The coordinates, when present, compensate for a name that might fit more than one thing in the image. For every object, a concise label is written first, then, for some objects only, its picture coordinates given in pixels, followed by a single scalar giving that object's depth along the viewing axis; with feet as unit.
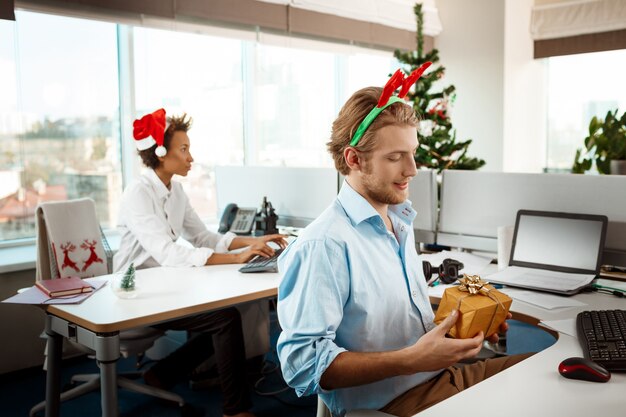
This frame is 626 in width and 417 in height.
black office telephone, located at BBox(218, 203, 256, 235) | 11.32
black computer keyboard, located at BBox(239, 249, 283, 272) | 8.77
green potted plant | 10.20
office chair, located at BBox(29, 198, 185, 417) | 8.88
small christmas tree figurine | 7.34
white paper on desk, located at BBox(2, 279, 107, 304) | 7.18
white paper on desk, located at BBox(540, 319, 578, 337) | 5.92
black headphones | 7.69
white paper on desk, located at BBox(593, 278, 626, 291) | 7.68
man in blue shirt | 4.53
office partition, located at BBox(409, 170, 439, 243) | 9.70
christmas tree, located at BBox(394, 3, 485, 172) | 13.03
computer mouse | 4.64
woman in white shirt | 8.84
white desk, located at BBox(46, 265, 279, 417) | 6.62
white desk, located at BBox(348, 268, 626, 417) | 4.16
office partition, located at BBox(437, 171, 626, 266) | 7.97
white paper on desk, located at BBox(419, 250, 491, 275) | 8.73
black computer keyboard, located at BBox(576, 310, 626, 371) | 4.92
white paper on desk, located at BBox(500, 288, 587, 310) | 6.92
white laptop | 7.77
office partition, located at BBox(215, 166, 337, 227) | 10.99
